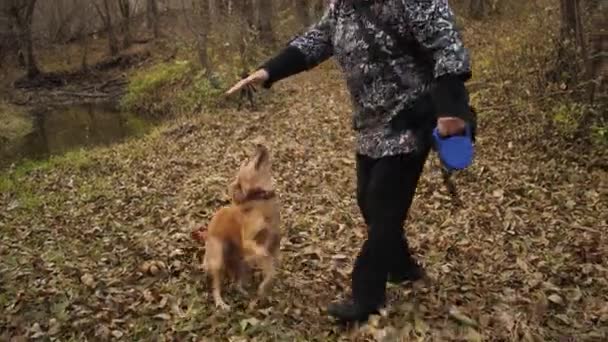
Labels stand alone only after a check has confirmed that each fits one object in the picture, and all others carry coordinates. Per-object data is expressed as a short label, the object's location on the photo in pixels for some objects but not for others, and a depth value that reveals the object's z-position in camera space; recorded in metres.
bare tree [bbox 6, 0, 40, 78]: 31.25
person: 3.29
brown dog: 4.65
